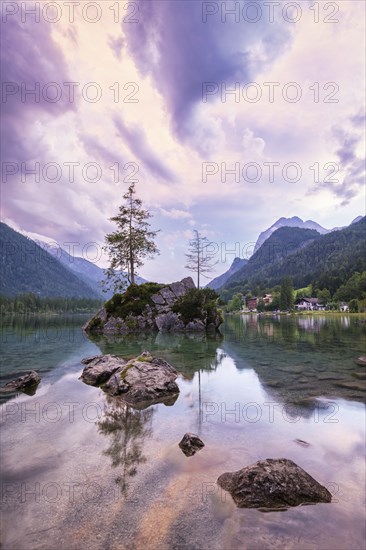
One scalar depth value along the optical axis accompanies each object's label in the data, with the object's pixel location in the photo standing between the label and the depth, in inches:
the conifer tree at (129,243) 2053.4
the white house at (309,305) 7160.4
